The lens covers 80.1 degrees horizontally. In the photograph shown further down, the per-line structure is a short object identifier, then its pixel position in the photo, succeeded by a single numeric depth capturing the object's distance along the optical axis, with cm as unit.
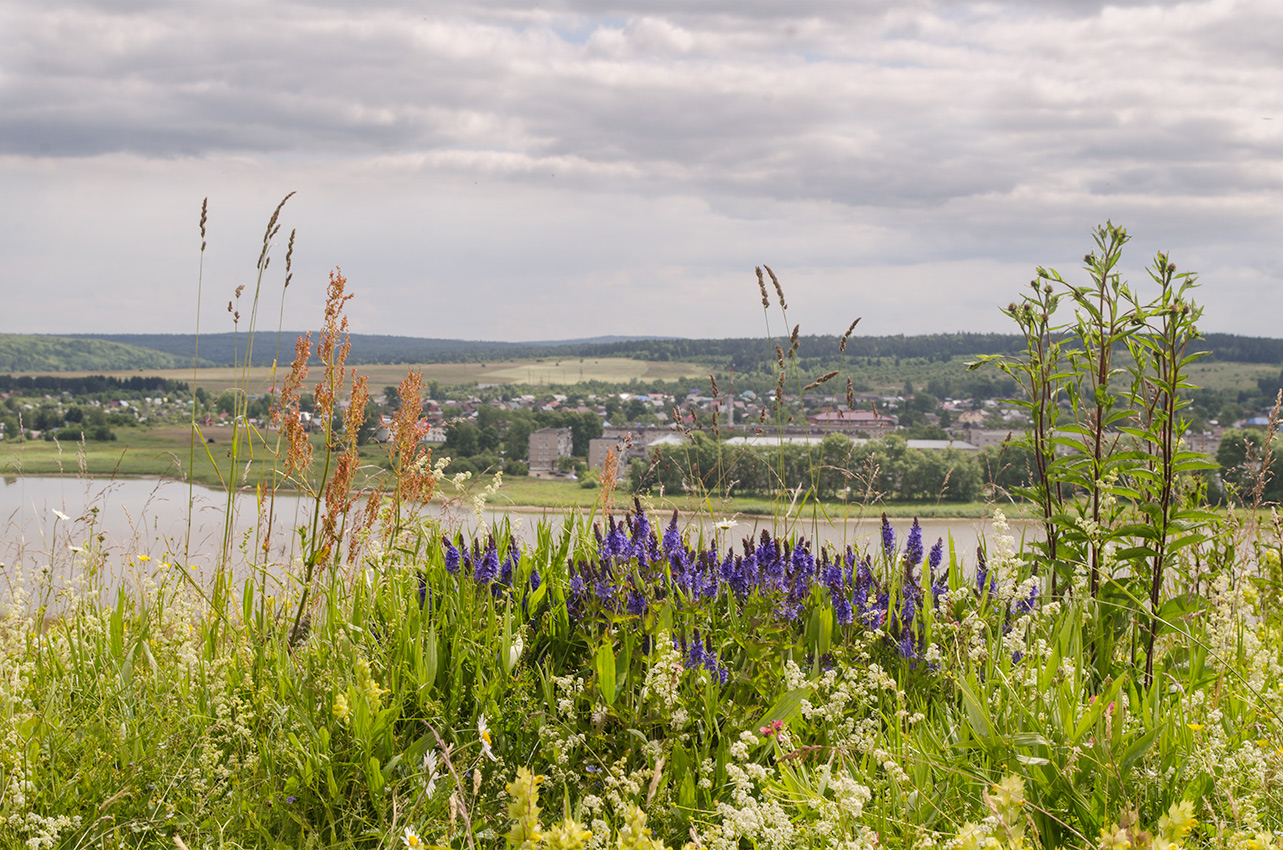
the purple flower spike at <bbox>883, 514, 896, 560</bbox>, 322
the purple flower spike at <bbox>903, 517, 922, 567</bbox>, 310
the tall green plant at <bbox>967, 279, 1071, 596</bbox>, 298
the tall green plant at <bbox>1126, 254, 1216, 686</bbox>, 262
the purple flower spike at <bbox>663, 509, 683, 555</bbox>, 299
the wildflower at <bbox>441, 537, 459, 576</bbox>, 321
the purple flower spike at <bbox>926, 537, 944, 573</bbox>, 366
